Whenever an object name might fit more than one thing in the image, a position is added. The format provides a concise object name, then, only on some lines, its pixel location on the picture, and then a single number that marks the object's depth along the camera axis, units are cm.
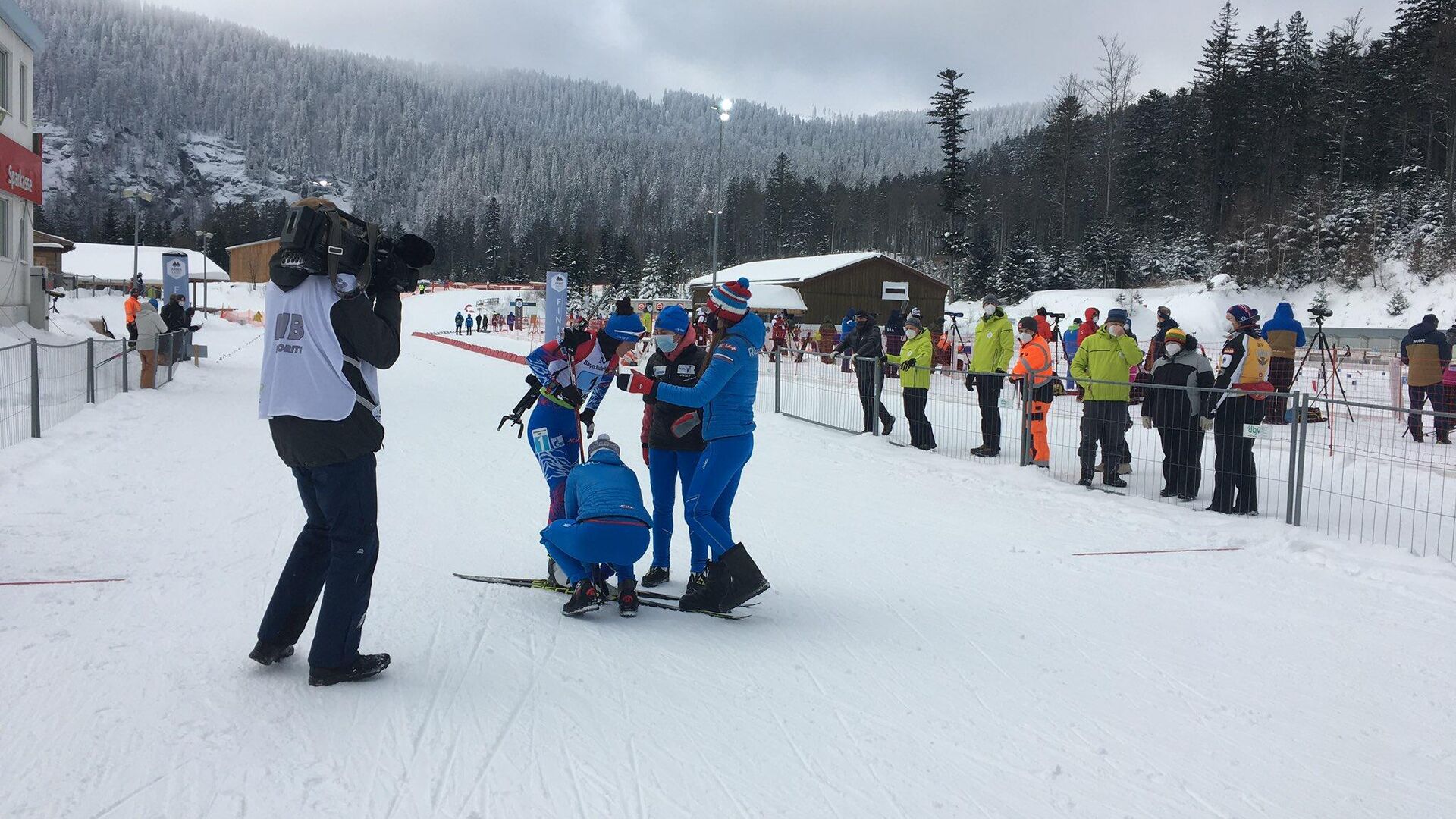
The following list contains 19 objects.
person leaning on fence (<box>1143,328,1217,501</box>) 902
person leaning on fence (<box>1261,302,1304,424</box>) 1374
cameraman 355
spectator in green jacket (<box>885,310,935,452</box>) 1243
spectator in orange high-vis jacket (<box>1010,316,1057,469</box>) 1055
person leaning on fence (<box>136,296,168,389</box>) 1598
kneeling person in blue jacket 480
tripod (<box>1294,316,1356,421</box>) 1501
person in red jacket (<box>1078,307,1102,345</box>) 1562
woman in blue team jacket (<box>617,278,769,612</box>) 510
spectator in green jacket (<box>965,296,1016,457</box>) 1159
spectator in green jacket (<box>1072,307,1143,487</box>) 984
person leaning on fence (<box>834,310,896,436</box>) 1308
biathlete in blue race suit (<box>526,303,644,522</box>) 536
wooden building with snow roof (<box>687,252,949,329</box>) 4928
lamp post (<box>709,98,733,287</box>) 2652
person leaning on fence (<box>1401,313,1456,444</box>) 1355
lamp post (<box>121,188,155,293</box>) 4009
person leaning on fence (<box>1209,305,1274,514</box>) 840
